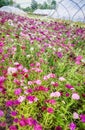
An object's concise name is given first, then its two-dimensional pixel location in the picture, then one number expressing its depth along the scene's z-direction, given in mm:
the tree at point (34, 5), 101588
